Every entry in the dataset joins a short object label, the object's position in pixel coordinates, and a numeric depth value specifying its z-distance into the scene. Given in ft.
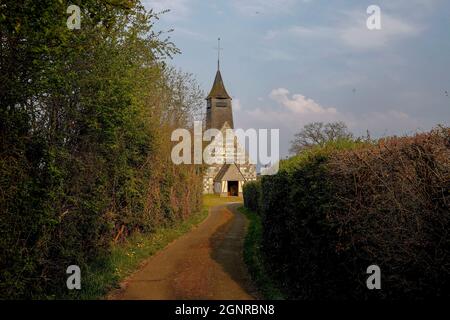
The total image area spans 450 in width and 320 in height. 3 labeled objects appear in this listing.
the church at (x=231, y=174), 212.64
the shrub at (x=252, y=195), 108.27
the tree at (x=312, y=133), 196.85
